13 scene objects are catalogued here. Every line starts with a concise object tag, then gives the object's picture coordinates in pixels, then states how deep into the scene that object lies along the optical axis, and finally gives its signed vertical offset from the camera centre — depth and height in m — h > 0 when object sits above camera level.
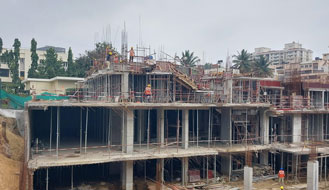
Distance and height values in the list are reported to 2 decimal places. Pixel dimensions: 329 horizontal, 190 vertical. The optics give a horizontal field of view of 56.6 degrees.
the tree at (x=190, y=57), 56.16 +6.55
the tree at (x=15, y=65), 46.38 +4.10
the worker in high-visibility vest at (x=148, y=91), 23.25 +0.10
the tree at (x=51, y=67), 44.94 +3.66
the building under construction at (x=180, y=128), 22.34 -3.35
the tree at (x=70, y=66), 45.78 +3.90
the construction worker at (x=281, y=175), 24.12 -6.55
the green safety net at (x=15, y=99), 27.89 -0.68
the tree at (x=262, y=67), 52.46 +4.58
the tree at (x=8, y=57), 48.12 +5.49
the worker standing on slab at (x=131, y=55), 24.99 +3.05
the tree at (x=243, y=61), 53.69 +5.64
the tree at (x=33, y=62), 45.49 +4.42
